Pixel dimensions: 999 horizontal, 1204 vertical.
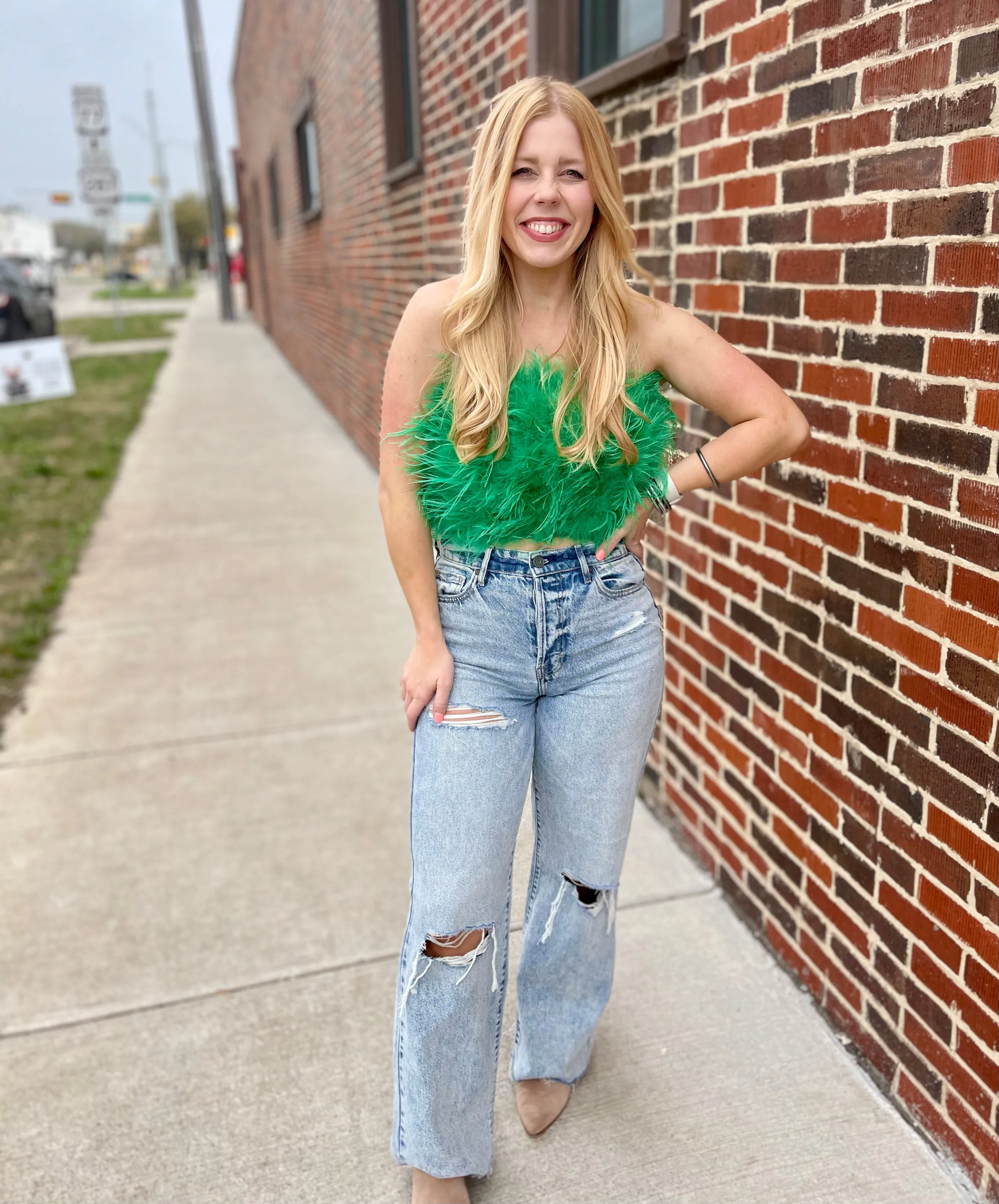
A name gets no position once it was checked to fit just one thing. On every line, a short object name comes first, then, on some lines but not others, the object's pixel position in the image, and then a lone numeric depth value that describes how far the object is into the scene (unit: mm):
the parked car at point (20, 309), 17750
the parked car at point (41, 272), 35056
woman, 1690
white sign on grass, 11070
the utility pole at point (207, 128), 24484
